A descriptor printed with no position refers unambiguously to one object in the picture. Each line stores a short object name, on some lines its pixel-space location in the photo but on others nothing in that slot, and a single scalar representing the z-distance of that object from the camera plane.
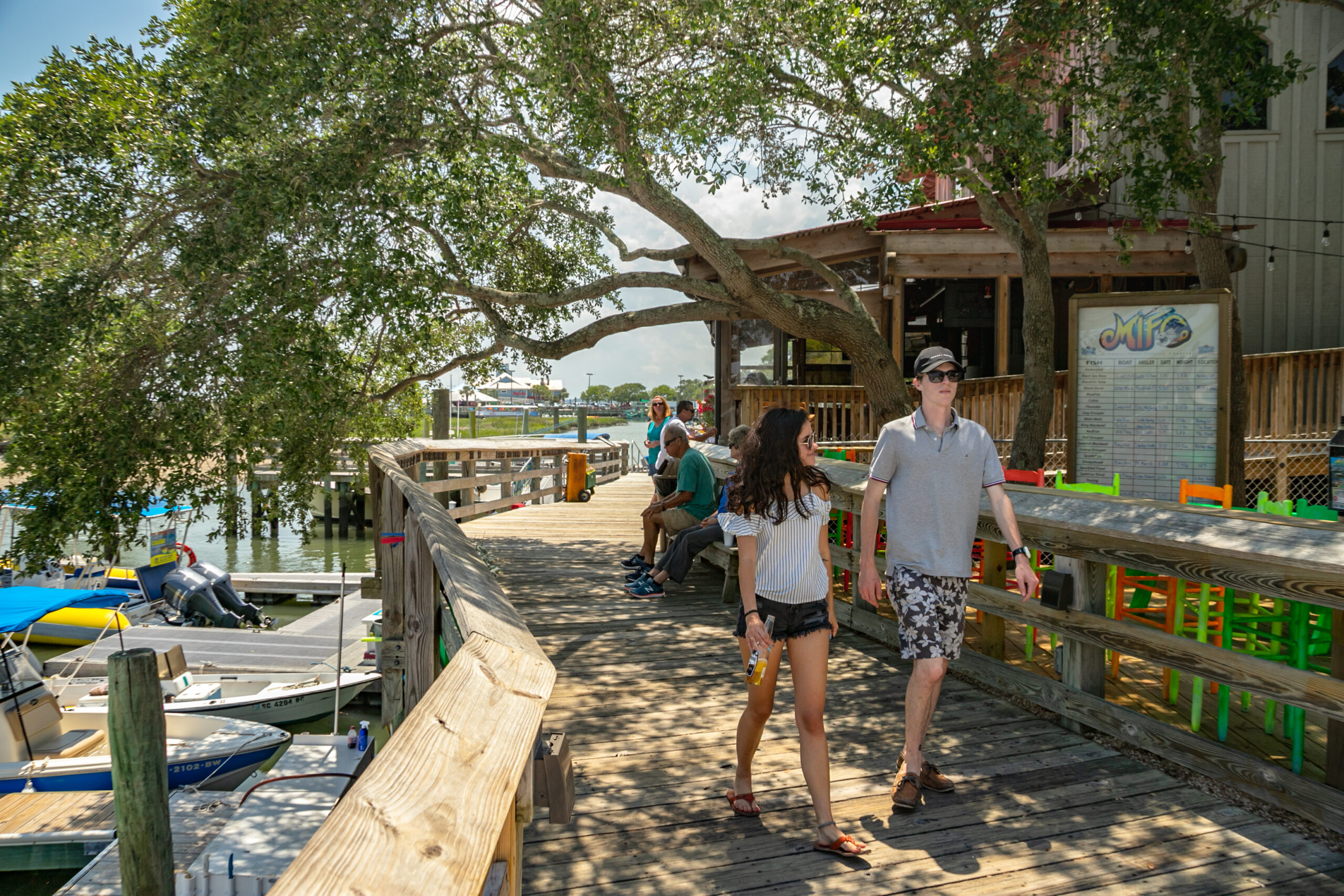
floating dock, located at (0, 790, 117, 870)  9.70
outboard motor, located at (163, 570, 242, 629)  19.44
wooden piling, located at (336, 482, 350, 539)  34.50
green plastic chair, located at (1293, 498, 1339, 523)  5.43
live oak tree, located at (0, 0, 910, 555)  7.98
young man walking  3.81
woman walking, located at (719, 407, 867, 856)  3.44
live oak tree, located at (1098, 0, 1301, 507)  7.73
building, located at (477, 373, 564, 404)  122.66
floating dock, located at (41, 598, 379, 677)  16.12
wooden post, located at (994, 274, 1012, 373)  13.36
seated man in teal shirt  8.02
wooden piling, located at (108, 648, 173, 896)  4.21
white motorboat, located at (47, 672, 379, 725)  13.59
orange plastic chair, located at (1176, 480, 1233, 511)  5.73
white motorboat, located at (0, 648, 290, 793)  10.91
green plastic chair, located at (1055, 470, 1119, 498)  6.15
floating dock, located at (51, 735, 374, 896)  7.74
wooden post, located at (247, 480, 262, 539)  10.34
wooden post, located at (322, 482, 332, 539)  33.16
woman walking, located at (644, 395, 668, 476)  10.45
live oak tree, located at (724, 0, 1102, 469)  7.61
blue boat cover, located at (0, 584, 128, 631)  11.24
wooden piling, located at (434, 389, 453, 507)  17.84
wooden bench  7.57
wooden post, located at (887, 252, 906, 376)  13.16
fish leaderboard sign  6.09
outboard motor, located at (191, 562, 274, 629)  20.22
